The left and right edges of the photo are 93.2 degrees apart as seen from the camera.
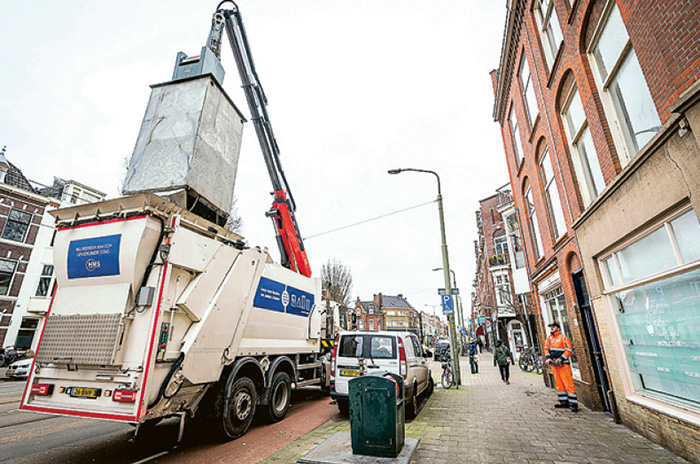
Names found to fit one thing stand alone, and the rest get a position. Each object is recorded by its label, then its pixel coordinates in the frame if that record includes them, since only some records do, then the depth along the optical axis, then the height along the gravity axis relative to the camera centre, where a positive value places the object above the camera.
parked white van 6.79 -0.35
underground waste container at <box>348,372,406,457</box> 4.33 -0.95
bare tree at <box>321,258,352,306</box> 31.77 +5.97
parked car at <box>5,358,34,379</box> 14.25 -0.93
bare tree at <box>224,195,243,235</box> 20.20 +7.10
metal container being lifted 5.40 +3.26
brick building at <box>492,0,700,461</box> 4.02 +2.13
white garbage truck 4.23 +0.64
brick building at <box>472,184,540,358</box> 20.73 +4.90
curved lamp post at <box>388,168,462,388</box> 11.05 +2.28
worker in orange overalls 7.35 -0.61
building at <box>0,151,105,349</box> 20.27 +5.11
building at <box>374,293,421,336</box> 86.32 +7.64
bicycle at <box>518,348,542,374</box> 15.94 -1.04
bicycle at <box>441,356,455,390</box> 11.15 -1.16
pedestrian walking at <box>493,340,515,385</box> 12.52 -0.75
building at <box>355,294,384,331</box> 73.67 +5.74
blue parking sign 11.31 +1.17
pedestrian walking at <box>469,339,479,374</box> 16.61 -0.88
